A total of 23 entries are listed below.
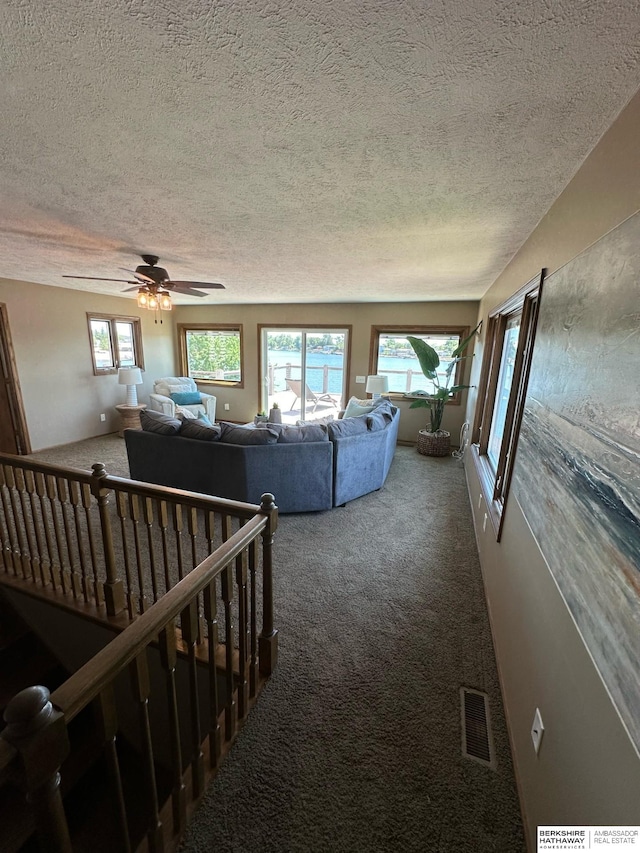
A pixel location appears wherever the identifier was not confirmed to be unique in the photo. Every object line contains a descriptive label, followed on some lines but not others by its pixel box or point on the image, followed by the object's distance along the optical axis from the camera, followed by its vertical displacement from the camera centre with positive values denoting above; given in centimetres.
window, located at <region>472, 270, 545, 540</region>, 210 -28
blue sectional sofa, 330 -109
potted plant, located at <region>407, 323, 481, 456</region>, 487 -92
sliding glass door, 650 -37
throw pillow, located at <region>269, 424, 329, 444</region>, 336 -80
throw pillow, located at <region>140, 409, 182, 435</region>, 355 -78
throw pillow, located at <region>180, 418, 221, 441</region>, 341 -80
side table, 590 -118
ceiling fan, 307 +57
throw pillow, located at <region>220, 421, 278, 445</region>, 330 -81
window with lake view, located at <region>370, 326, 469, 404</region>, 581 -1
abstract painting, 76 -28
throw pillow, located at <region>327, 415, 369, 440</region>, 350 -77
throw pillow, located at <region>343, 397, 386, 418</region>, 499 -79
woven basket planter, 535 -136
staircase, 71 -153
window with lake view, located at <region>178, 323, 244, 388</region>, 715 -9
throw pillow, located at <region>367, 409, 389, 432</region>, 386 -77
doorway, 468 -86
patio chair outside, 679 -84
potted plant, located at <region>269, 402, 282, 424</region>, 540 -100
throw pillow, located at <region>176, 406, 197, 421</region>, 504 -97
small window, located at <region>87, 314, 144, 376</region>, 583 +7
